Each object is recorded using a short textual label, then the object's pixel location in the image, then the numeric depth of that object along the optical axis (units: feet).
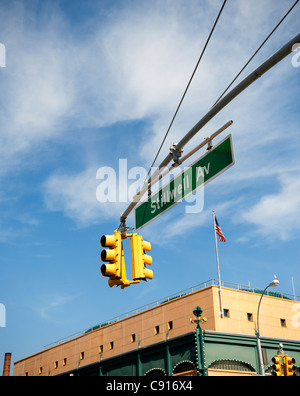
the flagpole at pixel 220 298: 117.08
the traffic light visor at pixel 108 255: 30.32
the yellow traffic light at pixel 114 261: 29.89
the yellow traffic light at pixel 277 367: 72.38
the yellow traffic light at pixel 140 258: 30.42
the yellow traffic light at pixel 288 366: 73.72
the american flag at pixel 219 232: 122.54
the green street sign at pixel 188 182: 26.30
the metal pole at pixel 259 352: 94.49
